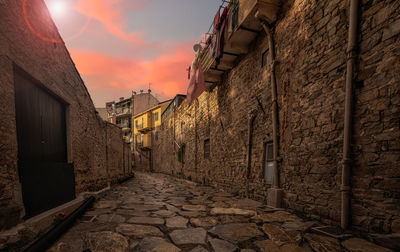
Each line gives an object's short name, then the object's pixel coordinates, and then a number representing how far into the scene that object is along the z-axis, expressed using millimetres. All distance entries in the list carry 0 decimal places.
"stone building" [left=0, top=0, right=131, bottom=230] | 2680
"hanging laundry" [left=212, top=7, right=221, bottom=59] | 6366
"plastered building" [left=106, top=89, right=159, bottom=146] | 31828
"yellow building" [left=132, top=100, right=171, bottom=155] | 26109
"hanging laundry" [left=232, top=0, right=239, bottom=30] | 5271
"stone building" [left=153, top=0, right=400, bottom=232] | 2465
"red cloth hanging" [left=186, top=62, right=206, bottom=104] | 8257
